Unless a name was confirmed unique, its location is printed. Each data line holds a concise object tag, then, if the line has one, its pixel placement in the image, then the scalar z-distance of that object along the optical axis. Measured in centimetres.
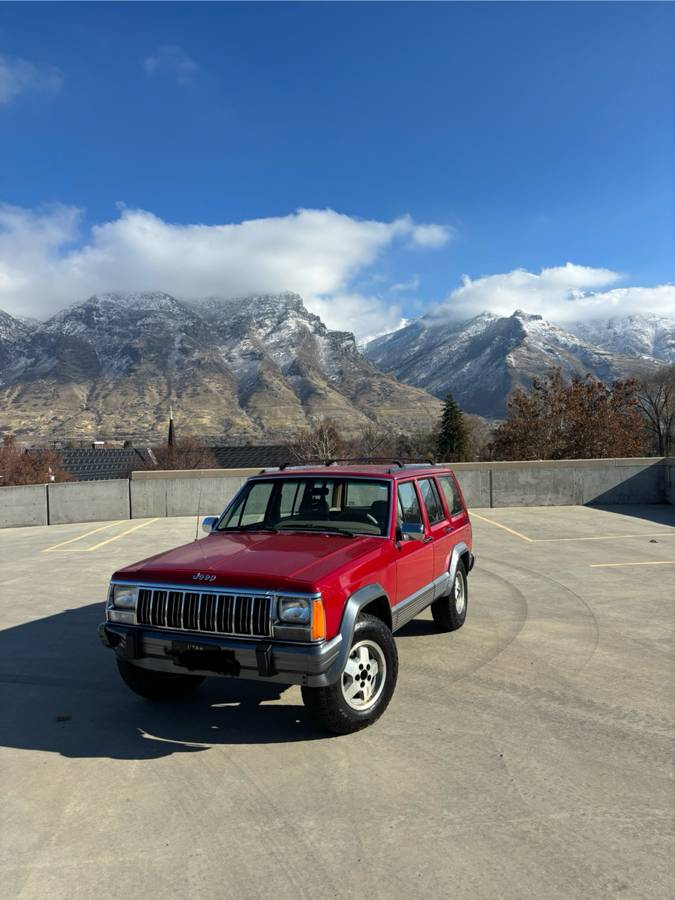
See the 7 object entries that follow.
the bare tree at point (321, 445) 6844
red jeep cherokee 402
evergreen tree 6975
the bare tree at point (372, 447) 7806
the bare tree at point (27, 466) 5580
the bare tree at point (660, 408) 6812
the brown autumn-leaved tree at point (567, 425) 3459
